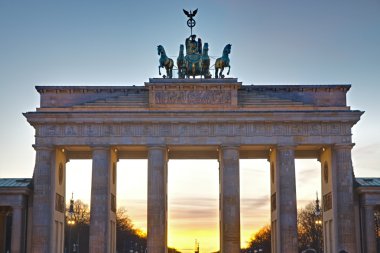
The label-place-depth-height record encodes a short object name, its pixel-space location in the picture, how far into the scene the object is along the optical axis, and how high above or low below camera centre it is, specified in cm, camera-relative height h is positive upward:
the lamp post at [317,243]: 11647 +360
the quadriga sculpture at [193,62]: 6688 +1914
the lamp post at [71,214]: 7910 +565
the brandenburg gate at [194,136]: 6394 +1180
